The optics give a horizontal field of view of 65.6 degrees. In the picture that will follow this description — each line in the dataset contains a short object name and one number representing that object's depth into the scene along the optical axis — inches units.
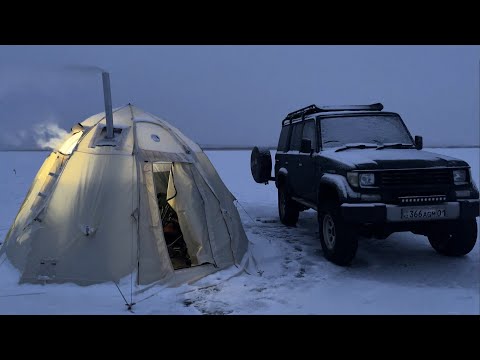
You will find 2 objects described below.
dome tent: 207.6
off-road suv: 216.2
